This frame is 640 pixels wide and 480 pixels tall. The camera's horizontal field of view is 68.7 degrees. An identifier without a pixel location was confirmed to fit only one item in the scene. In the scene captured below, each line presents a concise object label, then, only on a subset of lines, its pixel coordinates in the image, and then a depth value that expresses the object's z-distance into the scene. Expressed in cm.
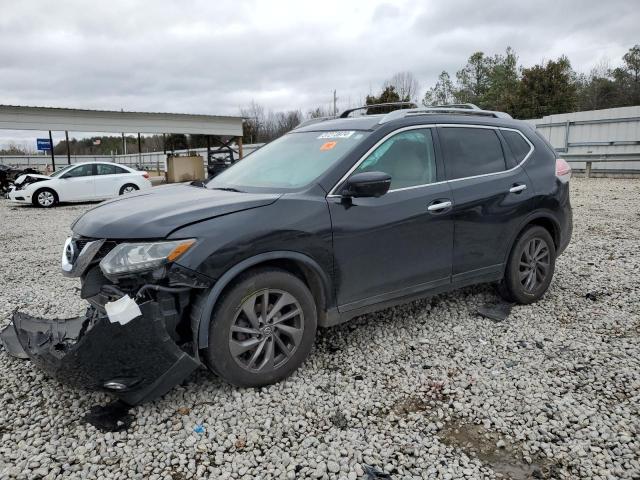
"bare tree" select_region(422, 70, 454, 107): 4581
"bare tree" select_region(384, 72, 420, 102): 4541
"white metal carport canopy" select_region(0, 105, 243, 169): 1991
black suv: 270
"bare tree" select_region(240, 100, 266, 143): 5019
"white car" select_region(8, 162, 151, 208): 1498
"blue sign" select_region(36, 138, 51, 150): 3692
